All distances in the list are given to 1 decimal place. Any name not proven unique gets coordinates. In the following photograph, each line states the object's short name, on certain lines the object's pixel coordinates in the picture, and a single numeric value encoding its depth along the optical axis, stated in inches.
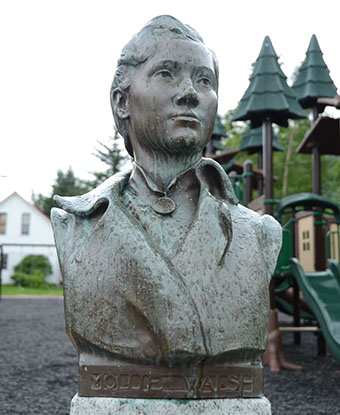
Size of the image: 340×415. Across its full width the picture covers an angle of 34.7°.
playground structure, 271.4
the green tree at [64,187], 1506.2
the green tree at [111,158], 1304.3
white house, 1142.3
